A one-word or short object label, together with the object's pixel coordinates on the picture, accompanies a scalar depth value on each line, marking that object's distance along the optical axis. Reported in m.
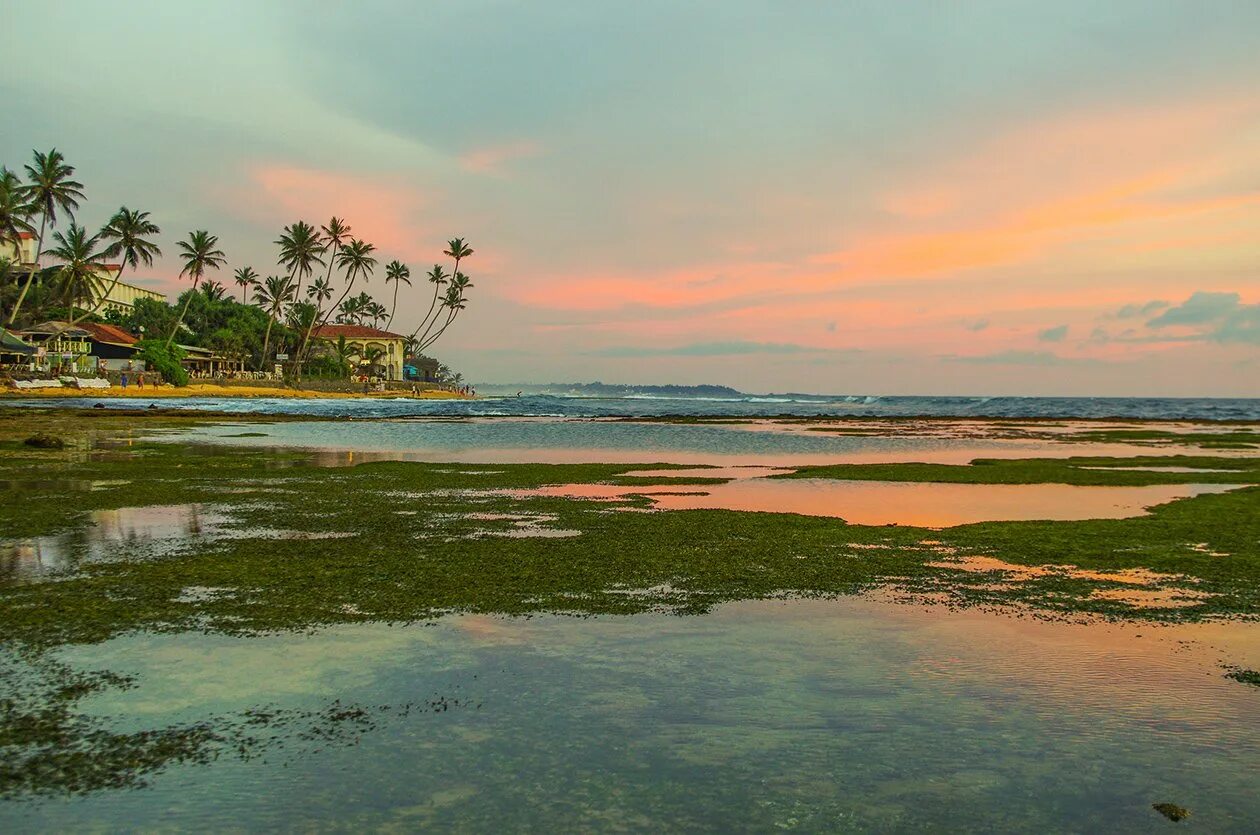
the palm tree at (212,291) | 145.52
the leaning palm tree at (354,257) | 135.12
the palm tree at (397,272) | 167.38
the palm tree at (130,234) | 97.31
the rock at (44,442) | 29.86
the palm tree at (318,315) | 134.00
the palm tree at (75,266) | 89.19
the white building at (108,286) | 129.25
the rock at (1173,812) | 4.86
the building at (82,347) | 89.81
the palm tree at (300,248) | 122.31
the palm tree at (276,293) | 139.25
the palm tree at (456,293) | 156.38
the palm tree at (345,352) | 143.38
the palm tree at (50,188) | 86.62
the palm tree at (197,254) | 112.75
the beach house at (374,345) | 157.12
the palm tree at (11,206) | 78.12
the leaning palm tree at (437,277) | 158.75
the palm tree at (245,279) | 167.50
